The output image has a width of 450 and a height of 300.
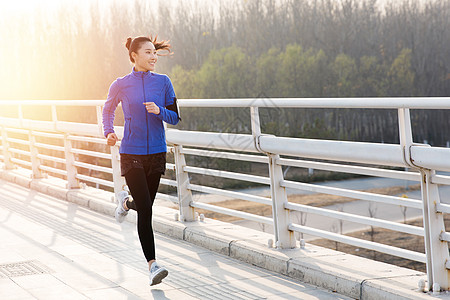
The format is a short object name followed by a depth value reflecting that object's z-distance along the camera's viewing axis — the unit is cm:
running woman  511
